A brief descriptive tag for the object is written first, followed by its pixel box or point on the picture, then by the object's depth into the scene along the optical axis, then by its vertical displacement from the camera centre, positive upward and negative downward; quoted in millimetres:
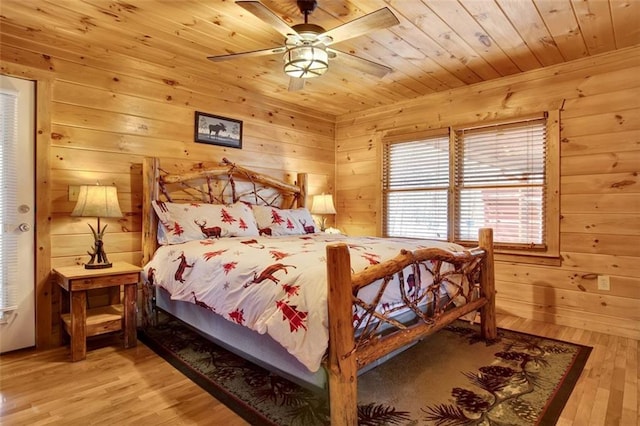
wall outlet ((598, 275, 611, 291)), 3094 -624
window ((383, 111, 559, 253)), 3441 +267
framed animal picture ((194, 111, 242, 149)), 3705 +822
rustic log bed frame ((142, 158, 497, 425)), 1600 -418
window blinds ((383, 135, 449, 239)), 4152 +255
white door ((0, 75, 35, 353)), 2611 -49
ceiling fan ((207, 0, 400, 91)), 1995 +1048
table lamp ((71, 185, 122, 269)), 2678 +4
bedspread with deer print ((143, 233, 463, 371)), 1656 -421
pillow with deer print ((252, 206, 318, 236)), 3701 -140
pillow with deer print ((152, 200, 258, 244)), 3078 -123
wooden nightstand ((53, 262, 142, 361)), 2510 -730
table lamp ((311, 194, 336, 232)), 4578 +43
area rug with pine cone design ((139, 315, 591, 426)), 1877 -1054
